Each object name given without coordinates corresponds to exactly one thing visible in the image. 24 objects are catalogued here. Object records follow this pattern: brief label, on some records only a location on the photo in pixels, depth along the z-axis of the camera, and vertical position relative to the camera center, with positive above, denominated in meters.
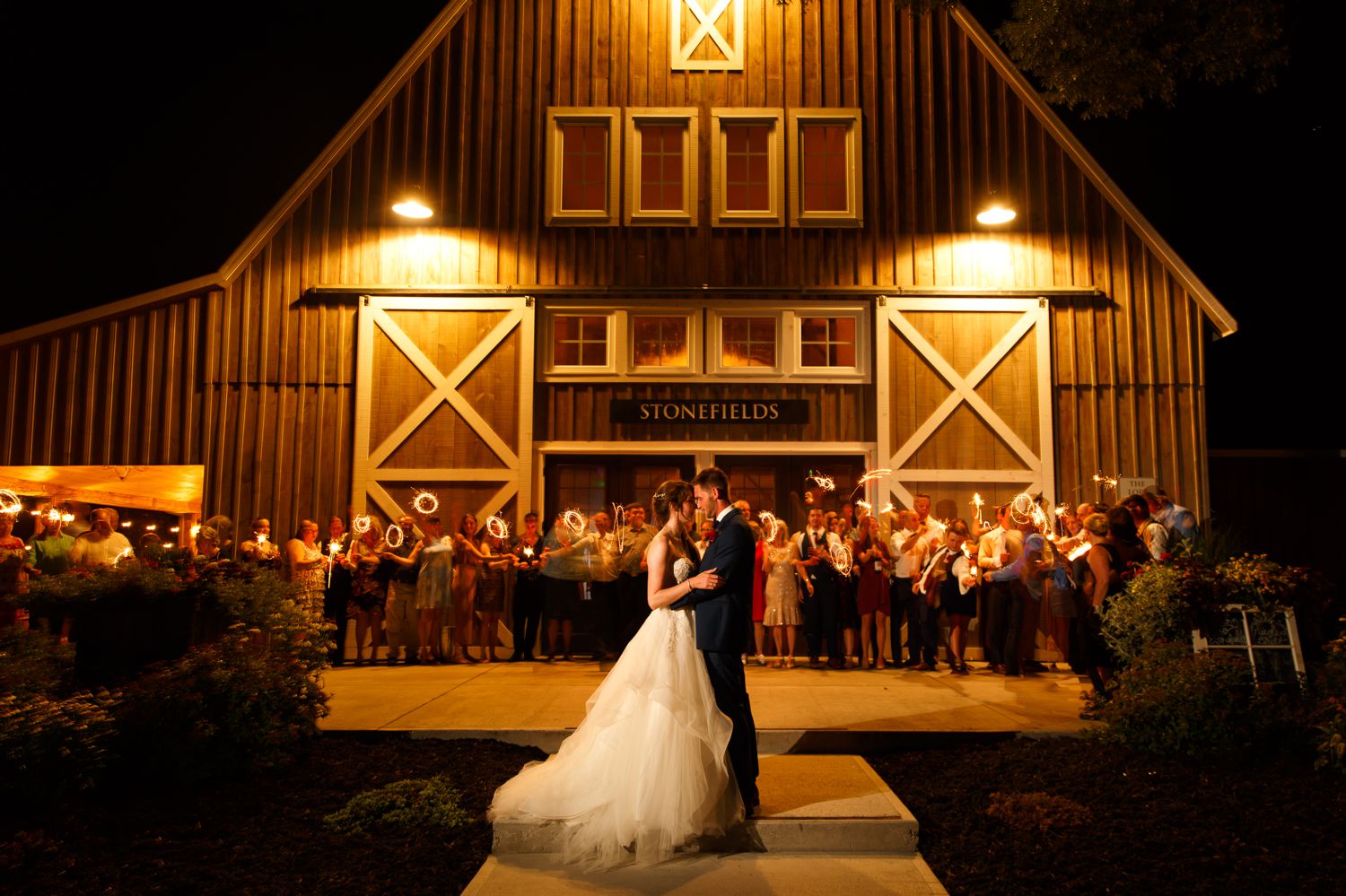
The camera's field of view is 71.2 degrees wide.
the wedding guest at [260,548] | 11.49 -0.37
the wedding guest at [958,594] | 10.77 -0.81
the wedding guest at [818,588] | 11.12 -0.78
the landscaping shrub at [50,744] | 5.08 -1.28
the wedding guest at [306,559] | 11.70 -0.51
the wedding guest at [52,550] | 10.65 -0.39
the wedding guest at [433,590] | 11.65 -0.88
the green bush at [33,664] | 5.39 -0.89
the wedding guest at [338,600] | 11.74 -1.02
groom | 5.27 -0.55
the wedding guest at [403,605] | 11.95 -1.11
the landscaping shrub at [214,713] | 5.82 -1.27
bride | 4.96 -1.28
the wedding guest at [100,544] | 10.73 -0.31
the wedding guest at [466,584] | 11.91 -0.82
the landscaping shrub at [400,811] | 5.50 -1.74
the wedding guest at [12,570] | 6.54 -0.44
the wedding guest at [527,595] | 11.96 -0.95
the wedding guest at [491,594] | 11.98 -0.94
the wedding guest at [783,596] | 11.14 -0.87
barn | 13.08 +3.15
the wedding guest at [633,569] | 11.78 -0.59
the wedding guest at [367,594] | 11.86 -0.95
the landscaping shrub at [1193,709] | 6.34 -1.26
